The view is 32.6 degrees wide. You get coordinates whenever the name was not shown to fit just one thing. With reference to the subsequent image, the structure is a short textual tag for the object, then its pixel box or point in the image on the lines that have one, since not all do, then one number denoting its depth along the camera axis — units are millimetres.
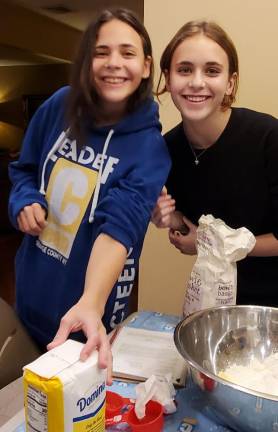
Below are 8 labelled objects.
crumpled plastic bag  751
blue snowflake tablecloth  759
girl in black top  1072
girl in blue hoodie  1029
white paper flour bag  962
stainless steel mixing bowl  873
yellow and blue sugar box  537
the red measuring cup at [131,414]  720
